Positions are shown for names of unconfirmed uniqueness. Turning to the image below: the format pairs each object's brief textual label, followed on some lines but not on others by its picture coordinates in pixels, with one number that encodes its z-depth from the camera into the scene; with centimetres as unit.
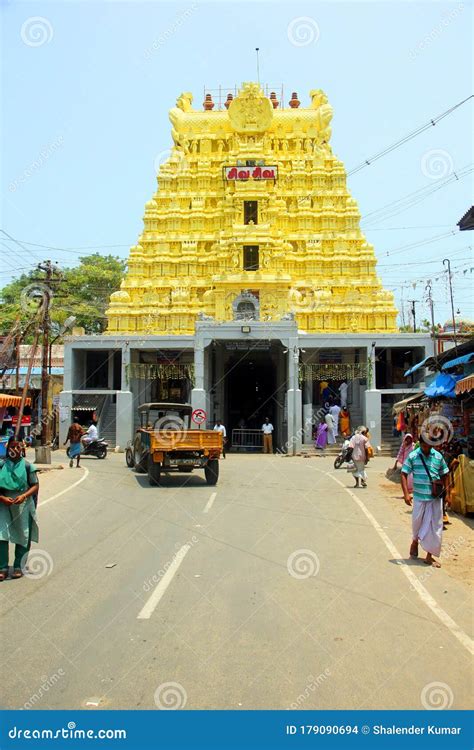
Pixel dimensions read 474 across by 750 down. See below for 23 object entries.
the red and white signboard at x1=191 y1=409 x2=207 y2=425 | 2789
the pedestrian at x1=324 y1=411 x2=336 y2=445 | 3055
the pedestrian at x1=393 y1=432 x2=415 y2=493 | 1573
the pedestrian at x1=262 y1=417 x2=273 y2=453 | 3064
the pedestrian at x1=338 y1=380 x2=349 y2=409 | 3409
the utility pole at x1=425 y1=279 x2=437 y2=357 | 3071
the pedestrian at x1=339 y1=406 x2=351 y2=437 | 3163
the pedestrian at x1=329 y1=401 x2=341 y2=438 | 3212
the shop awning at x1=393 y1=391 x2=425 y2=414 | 2083
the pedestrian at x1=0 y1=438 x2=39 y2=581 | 795
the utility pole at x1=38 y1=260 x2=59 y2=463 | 2692
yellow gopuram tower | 3678
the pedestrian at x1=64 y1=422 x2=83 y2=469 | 2260
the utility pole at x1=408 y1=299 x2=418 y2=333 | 4594
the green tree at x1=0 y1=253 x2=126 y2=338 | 5294
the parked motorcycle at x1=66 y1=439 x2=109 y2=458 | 2664
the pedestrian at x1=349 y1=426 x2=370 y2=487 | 1719
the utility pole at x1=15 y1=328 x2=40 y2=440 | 2303
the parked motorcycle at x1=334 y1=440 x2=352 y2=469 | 2198
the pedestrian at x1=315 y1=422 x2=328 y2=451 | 2998
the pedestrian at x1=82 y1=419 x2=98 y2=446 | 2662
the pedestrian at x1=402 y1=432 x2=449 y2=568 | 858
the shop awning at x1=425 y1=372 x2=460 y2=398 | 1644
